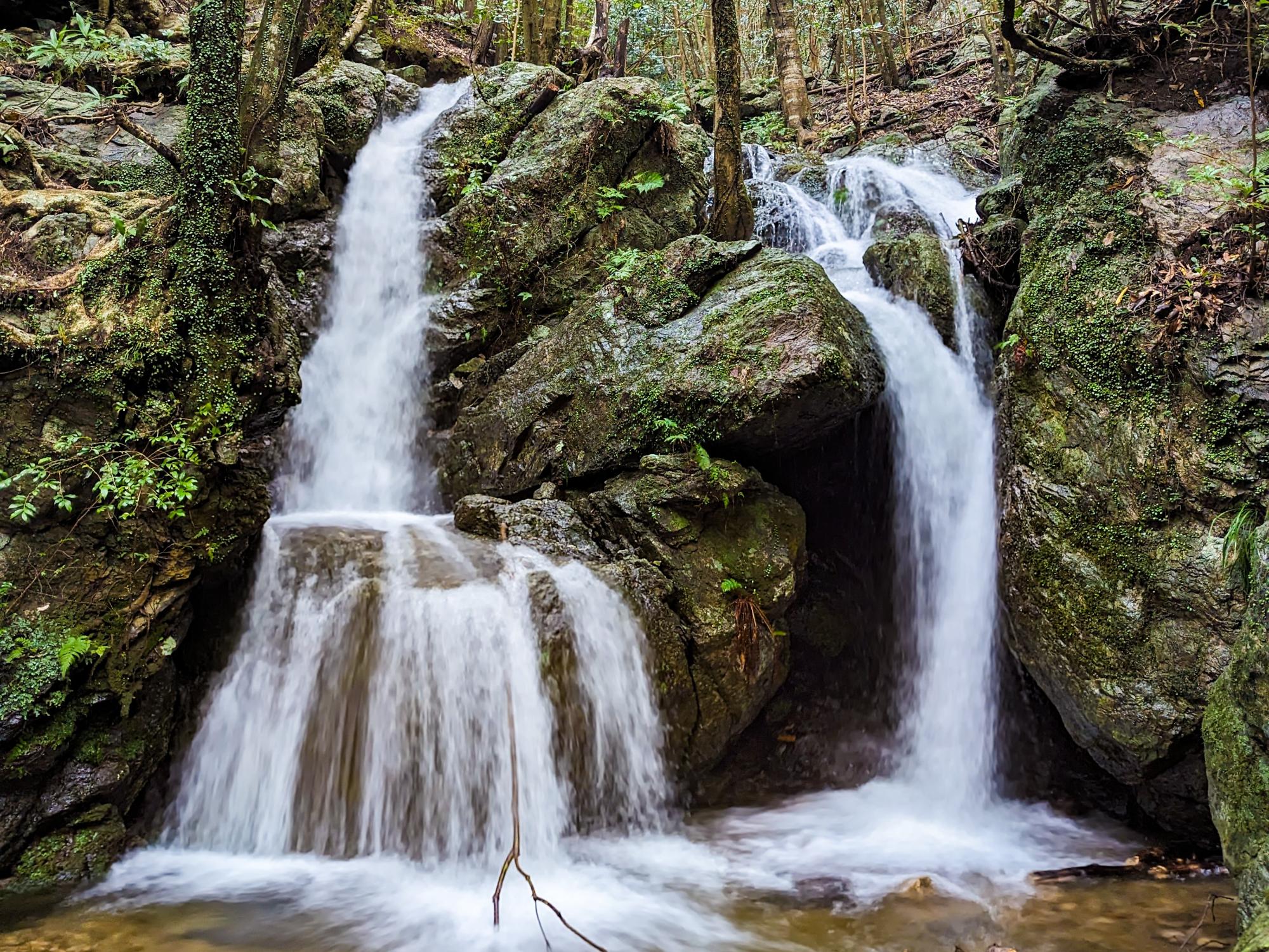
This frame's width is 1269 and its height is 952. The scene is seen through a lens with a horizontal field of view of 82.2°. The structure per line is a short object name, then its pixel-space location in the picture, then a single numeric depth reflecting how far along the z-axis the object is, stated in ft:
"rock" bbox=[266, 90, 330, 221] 29.17
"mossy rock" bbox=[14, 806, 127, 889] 13.61
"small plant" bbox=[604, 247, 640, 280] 25.32
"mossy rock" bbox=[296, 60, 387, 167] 33.04
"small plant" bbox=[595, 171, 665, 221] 29.71
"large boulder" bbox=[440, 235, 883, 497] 20.97
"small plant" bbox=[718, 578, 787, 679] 19.95
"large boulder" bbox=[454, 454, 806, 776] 19.42
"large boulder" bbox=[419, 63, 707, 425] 28.68
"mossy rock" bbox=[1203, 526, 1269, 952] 9.62
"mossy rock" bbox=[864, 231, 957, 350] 25.43
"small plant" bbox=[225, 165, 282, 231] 17.66
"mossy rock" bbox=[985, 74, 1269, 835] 15.97
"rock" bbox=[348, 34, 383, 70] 40.16
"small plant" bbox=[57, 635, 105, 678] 14.34
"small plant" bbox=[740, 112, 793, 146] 46.70
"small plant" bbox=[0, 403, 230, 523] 14.97
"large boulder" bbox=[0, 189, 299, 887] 14.21
